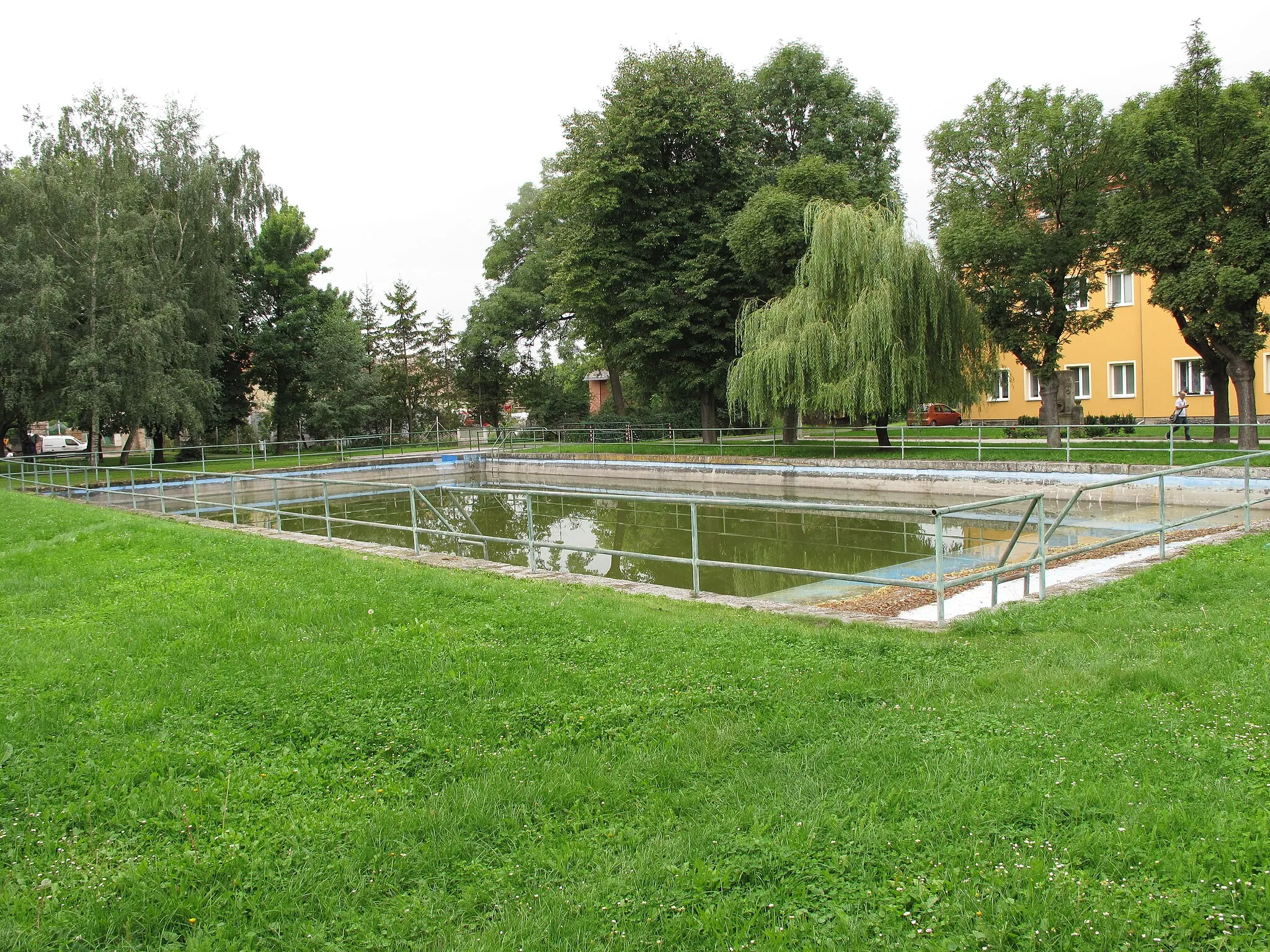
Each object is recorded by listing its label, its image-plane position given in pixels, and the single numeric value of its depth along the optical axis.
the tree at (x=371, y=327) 46.50
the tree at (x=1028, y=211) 21.56
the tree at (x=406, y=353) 46.06
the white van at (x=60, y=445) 49.51
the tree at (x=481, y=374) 46.28
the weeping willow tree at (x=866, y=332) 23.30
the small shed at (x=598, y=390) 65.75
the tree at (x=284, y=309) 39.94
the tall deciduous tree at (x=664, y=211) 29.91
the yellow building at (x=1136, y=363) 31.34
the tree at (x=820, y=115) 31.52
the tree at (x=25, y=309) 25.47
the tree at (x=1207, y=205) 18.06
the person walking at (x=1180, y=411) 22.28
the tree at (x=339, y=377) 38.53
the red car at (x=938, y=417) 37.16
